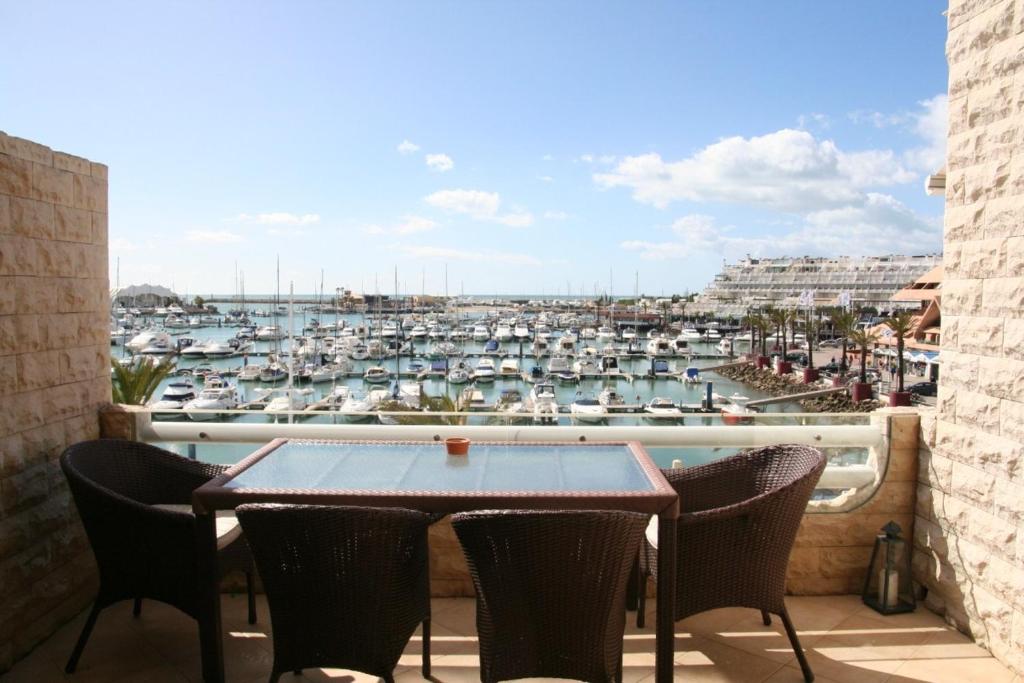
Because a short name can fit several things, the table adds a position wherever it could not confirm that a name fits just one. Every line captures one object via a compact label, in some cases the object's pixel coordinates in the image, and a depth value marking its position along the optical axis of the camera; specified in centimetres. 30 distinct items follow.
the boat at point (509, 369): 4341
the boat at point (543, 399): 3029
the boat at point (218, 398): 3216
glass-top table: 218
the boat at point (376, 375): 4106
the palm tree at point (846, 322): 3632
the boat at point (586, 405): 2791
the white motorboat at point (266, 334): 6020
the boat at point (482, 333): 6191
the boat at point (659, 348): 5466
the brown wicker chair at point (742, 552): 241
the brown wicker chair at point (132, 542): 235
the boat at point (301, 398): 3510
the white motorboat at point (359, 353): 4807
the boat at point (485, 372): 4172
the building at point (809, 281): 9144
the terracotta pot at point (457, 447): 277
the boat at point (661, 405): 3282
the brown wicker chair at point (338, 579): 199
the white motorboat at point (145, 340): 4924
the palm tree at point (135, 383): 903
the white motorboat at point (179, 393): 3374
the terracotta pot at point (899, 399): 2107
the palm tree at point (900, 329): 2941
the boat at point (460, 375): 4141
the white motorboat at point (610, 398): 3351
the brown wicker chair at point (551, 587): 192
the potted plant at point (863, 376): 3150
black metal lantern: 307
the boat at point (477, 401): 3176
